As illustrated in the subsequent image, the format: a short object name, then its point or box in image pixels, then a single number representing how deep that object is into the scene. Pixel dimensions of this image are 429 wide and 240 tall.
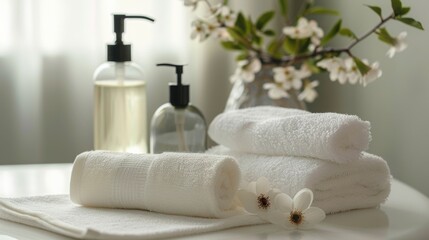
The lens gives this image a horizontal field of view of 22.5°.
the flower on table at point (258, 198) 1.20
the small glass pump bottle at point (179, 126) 1.53
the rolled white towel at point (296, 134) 1.24
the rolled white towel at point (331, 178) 1.25
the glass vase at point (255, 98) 1.75
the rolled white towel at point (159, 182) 1.20
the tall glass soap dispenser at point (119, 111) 1.58
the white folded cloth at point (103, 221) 1.11
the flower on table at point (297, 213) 1.18
